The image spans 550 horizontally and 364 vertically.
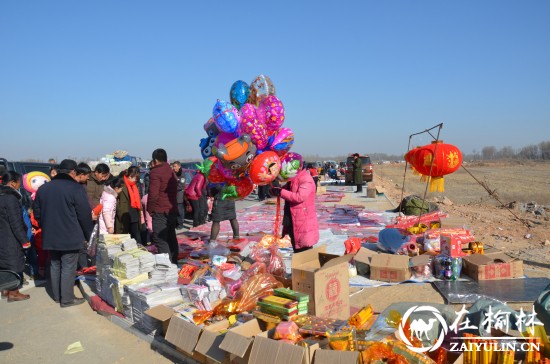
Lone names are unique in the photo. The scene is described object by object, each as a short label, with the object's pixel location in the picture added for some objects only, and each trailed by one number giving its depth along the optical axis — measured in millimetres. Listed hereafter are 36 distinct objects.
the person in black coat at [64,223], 5465
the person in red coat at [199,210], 11414
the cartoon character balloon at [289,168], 5355
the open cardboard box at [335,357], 2782
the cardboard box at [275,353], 2926
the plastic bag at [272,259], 5758
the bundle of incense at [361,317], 3682
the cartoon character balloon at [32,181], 8055
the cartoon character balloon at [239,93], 5551
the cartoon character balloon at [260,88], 5691
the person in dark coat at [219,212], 7744
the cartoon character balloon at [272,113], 5133
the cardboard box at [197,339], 3547
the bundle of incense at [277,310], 3643
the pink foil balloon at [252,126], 5016
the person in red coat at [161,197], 6375
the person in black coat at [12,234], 5770
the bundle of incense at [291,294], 3812
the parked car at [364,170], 24938
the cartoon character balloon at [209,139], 5678
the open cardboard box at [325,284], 4043
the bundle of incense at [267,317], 3648
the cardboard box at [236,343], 3160
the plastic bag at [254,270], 4985
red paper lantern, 7781
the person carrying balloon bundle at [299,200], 5320
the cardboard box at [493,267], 5844
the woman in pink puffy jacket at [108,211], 7004
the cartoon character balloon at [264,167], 4969
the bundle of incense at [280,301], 3699
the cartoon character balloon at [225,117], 4938
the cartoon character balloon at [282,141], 5344
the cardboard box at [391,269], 6023
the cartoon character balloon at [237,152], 4922
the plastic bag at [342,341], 3096
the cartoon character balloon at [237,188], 5578
